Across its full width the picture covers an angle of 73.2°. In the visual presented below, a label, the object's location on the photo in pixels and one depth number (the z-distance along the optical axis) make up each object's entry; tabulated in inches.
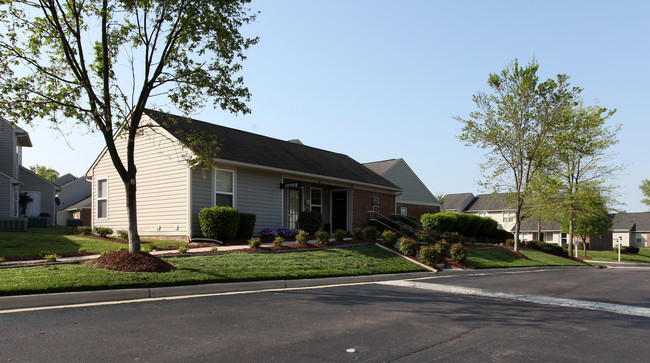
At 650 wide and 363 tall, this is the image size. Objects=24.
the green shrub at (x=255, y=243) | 529.0
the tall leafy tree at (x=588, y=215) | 1139.3
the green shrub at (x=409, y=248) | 615.5
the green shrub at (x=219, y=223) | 591.5
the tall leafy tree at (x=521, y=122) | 809.5
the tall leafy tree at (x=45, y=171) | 2391.9
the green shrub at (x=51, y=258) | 394.6
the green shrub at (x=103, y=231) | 673.0
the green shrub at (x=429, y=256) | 585.2
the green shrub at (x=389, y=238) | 655.1
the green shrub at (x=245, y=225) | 636.1
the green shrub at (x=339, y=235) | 629.9
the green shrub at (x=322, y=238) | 589.3
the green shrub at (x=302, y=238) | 569.3
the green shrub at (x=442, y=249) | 670.7
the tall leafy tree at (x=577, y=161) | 828.6
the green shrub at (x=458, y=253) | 637.3
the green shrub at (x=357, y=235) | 669.3
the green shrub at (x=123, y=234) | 669.0
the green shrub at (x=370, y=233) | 661.9
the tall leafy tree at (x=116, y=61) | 379.9
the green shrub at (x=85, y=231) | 695.1
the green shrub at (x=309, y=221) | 738.2
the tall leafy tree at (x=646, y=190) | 2268.6
